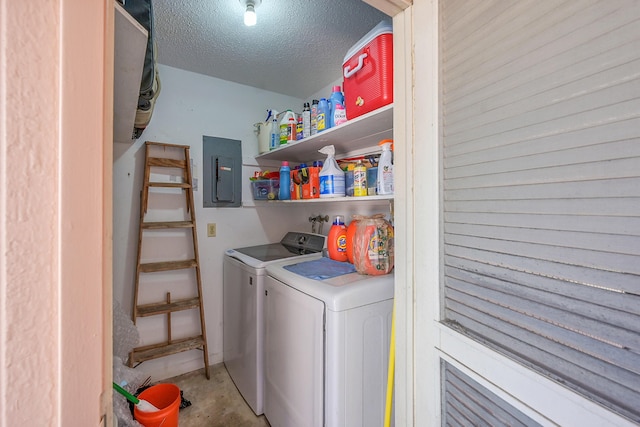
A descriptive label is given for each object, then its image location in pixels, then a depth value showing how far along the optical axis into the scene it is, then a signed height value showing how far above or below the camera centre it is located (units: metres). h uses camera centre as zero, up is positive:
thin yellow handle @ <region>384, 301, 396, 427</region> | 1.09 -0.75
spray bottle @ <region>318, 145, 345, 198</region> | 1.59 +0.23
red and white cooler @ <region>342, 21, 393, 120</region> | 1.16 +0.71
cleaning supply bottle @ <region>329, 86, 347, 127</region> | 1.51 +0.64
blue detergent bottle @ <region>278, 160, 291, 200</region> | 2.13 +0.28
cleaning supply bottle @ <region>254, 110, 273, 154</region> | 2.26 +0.76
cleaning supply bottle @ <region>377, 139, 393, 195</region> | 1.31 +0.23
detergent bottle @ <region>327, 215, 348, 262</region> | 1.69 -0.19
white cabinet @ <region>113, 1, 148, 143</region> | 0.54 +0.42
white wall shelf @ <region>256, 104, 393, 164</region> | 1.32 +0.51
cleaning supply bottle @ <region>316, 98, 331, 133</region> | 1.63 +0.65
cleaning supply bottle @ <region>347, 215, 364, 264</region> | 1.56 -0.14
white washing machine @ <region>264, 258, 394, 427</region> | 1.14 -0.67
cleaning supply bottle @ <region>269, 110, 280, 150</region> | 2.17 +0.72
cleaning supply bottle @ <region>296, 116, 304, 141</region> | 1.90 +0.65
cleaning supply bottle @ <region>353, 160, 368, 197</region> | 1.48 +0.19
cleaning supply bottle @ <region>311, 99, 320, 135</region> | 1.74 +0.69
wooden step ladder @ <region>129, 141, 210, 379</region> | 1.94 -0.20
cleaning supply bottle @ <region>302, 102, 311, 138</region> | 1.83 +0.68
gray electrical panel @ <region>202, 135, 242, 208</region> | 2.25 +0.39
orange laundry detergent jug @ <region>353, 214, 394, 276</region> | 1.38 -0.19
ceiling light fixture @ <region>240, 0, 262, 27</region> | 1.36 +1.12
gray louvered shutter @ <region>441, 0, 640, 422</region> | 0.45 +0.06
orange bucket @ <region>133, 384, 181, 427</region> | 1.06 -0.95
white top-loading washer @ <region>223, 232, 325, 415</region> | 1.70 -0.69
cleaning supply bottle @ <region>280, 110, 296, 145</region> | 1.97 +0.70
